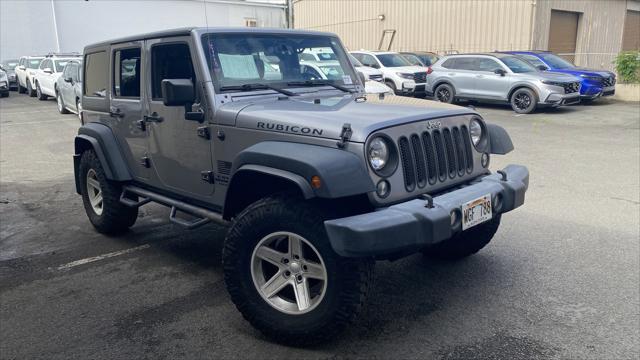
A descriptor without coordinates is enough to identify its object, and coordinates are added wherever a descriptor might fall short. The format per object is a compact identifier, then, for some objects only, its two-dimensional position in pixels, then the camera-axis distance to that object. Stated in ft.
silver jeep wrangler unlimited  10.51
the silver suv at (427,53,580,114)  48.80
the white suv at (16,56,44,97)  75.87
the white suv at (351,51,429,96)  59.88
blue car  52.08
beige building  72.54
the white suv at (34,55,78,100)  64.44
